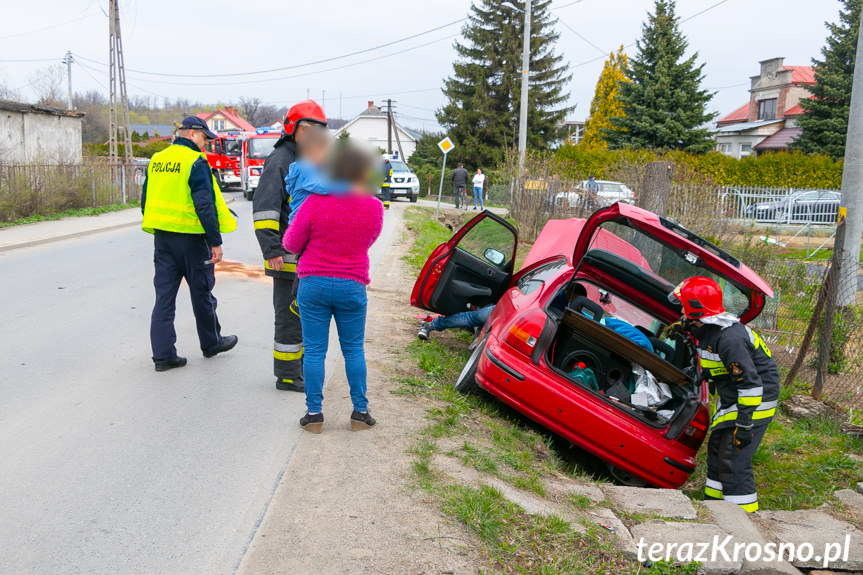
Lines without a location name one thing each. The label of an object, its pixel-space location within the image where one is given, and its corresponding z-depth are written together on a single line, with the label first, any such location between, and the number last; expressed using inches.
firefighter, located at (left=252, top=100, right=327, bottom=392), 194.9
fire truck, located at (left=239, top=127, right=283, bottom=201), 1114.1
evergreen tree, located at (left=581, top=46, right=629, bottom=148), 1781.5
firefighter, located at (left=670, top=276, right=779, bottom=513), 186.1
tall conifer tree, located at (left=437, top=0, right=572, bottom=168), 1691.7
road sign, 924.6
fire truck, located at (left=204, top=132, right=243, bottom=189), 1236.5
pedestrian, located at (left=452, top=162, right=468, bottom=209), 1187.3
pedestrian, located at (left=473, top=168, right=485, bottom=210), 1138.7
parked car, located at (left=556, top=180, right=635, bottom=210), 634.8
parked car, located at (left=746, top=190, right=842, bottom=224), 924.0
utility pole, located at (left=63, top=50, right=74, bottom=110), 2249.9
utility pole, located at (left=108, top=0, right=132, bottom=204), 980.6
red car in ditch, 191.0
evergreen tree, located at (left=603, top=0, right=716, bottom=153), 1454.2
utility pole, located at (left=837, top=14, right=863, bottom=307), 358.9
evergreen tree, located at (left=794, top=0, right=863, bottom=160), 1422.2
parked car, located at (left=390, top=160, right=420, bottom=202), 1239.5
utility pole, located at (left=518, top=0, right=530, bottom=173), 939.3
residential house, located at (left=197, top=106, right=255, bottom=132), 3011.3
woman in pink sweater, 165.2
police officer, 220.2
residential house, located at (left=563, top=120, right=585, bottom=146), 3505.2
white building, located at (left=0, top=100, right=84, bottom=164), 901.8
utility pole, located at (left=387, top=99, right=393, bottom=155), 2348.7
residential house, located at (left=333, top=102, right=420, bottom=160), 3351.4
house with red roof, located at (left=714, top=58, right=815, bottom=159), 1966.0
